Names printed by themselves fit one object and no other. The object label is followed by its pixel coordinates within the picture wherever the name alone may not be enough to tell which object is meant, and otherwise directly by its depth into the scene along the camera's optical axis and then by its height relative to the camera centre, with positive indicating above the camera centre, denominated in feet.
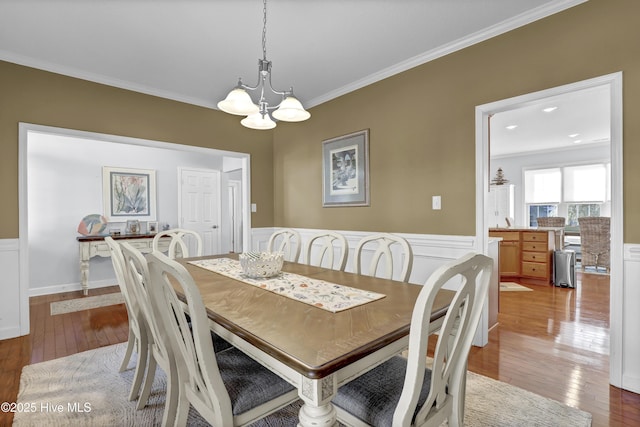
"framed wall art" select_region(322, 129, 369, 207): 11.40 +1.67
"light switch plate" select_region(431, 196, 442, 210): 9.23 +0.29
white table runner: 4.56 -1.33
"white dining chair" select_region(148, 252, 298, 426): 3.27 -2.17
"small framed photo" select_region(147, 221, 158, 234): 16.89 -0.78
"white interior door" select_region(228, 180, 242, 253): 25.09 -0.18
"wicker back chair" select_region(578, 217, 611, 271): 17.97 -1.70
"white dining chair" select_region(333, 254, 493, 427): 2.93 -1.96
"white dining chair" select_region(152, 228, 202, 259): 9.07 -0.82
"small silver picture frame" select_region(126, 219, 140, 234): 16.02 -0.73
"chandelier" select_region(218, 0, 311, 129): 6.06 +2.18
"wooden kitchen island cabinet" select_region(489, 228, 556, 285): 15.80 -2.20
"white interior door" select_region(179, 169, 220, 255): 18.69 +0.54
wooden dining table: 2.94 -1.36
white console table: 13.97 -1.68
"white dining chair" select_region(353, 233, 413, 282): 6.54 -0.93
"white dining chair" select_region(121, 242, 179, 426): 4.40 -1.70
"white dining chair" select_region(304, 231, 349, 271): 7.81 -0.95
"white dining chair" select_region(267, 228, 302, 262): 8.83 -0.89
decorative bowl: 6.14 -1.04
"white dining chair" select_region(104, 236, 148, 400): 5.73 -1.97
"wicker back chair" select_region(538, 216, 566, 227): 19.44 -0.62
